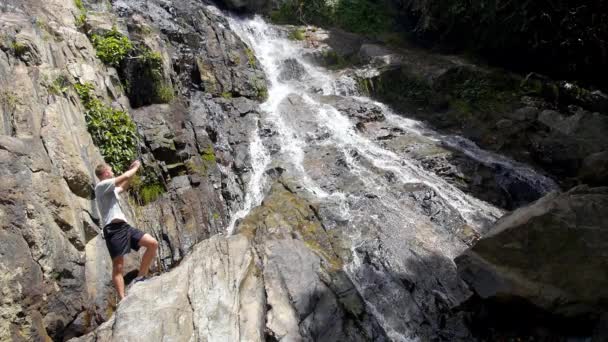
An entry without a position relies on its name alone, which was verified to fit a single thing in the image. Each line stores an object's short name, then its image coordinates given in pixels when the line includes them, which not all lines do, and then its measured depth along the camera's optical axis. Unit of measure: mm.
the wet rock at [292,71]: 17312
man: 5672
